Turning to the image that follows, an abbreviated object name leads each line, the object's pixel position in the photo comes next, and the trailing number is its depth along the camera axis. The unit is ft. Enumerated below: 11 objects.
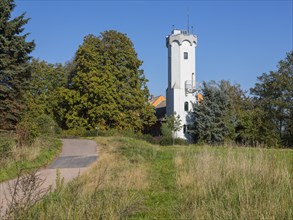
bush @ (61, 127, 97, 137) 137.69
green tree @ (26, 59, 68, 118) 164.86
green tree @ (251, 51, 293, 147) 148.56
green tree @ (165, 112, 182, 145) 162.20
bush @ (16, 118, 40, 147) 58.80
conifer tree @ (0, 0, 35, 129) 92.79
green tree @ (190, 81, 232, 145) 154.51
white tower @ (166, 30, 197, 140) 178.29
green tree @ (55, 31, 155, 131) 152.05
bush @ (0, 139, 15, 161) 47.93
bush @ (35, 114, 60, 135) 95.89
